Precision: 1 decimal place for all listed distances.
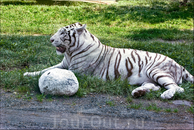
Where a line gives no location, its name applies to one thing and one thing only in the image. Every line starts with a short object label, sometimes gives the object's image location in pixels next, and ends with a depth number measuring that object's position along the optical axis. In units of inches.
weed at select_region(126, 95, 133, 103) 316.7
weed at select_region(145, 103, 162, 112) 291.6
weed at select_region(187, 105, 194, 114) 294.1
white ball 315.9
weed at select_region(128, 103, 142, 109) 295.7
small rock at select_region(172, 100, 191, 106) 320.8
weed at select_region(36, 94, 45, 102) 301.7
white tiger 378.3
